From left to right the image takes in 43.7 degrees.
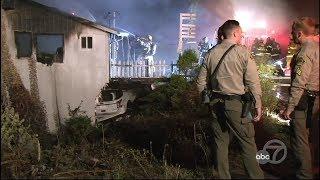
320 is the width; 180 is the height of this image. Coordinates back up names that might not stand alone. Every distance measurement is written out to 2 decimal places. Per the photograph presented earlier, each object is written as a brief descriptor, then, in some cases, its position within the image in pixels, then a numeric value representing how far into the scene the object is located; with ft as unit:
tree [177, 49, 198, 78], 49.96
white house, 60.70
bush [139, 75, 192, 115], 42.65
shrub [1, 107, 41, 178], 21.13
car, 60.41
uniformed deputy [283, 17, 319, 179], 16.56
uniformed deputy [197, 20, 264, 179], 16.28
